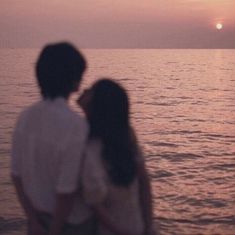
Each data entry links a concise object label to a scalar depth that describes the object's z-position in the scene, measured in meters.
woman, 2.36
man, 2.25
